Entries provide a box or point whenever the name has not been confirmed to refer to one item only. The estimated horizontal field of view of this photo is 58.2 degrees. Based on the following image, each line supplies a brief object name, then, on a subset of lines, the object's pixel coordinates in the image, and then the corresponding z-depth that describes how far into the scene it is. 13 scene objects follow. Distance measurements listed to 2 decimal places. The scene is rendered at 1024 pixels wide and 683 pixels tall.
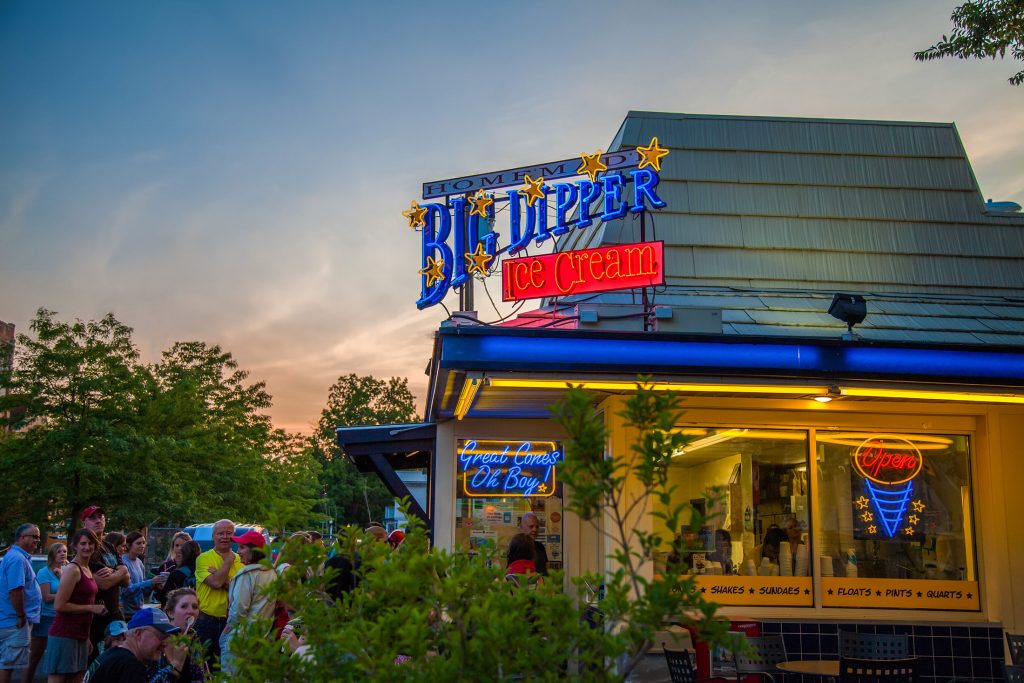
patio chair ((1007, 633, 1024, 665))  7.39
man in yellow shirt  7.48
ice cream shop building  7.74
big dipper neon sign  11.91
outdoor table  7.25
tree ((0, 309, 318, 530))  25.70
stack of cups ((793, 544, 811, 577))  9.09
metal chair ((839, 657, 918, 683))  6.20
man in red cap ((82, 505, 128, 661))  8.08
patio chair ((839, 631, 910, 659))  7.42
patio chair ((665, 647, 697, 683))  6.28
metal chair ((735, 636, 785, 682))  7.56
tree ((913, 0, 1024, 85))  10.97
